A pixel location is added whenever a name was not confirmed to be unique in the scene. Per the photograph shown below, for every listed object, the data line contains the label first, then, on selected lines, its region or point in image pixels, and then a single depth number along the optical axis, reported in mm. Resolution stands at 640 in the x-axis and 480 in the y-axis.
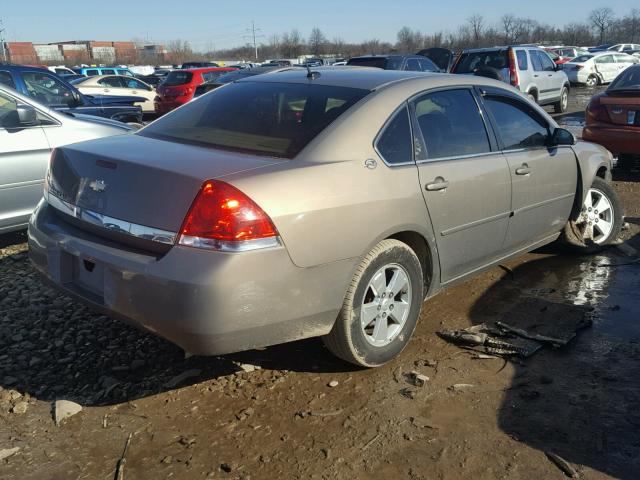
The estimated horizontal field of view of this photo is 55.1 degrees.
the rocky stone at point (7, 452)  2737
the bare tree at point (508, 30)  87238
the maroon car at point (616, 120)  7945
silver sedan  5234
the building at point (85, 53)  81500
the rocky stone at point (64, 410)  3002
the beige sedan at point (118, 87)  17359
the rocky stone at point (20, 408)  3062
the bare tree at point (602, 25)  87012
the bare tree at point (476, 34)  80675
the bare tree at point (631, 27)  88062
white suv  14781
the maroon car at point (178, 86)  16406
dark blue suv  9086
